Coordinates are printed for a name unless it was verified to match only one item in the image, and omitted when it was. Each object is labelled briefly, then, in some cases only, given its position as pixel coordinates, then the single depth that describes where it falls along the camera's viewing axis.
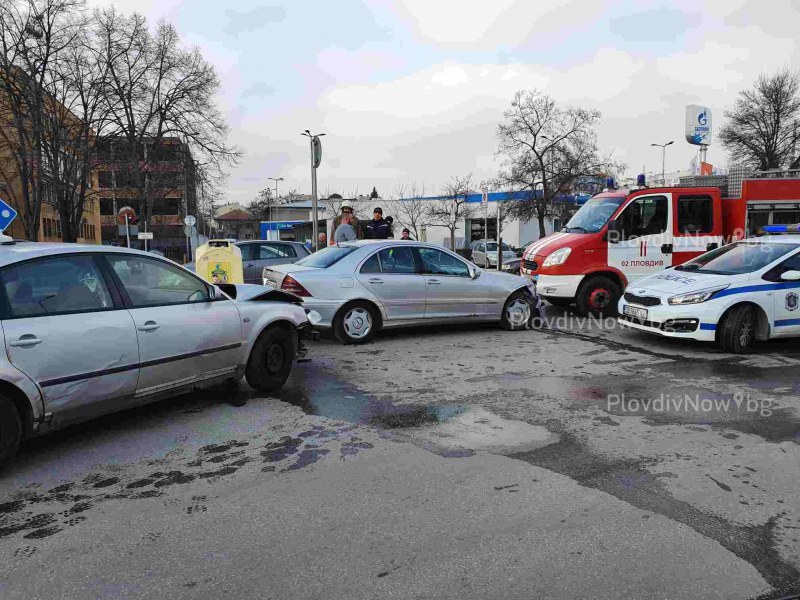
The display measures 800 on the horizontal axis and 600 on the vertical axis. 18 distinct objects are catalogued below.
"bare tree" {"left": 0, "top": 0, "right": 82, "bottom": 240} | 26.56
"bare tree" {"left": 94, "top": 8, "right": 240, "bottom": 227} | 32.78
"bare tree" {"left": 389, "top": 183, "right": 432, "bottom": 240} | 57.09
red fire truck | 10.84
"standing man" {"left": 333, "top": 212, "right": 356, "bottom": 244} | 12.31
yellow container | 11.14
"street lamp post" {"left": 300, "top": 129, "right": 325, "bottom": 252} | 16.35
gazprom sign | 23.43
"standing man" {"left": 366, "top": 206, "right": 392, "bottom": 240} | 12.40
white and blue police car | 7.93
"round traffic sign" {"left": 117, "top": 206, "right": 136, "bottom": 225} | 24.11
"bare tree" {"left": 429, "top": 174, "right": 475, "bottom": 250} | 50.88
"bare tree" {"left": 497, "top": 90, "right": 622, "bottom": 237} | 33.53
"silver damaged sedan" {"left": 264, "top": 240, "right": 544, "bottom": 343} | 8.56
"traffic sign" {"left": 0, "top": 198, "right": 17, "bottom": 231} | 13.11
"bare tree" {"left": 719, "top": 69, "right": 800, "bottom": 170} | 42.78
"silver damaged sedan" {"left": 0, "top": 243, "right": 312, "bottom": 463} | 4.02
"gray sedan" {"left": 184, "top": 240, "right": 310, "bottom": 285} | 14.45
